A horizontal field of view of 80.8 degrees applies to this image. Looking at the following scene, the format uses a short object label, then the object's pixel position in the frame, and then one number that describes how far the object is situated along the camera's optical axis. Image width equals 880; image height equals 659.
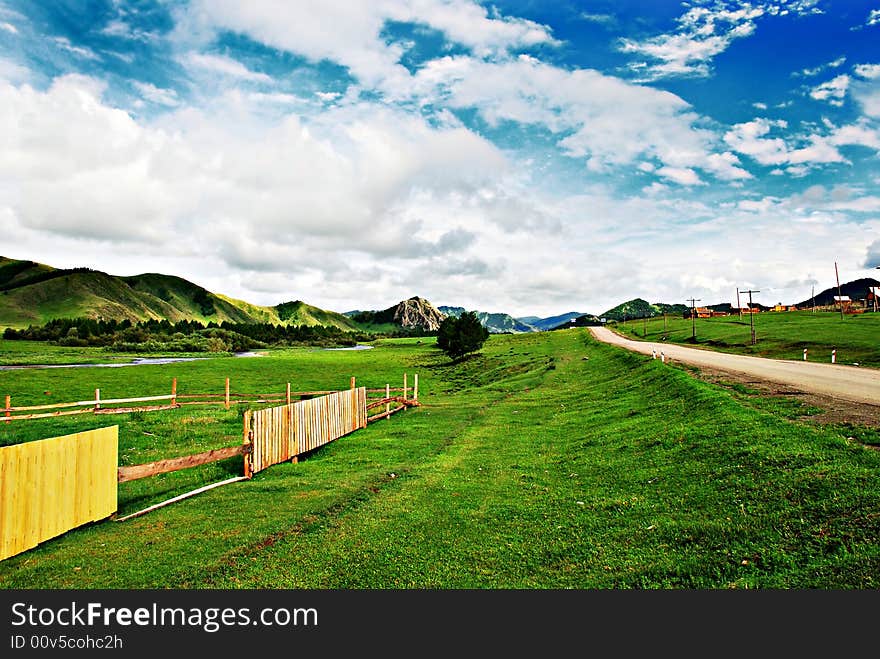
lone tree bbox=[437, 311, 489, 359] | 84.44
